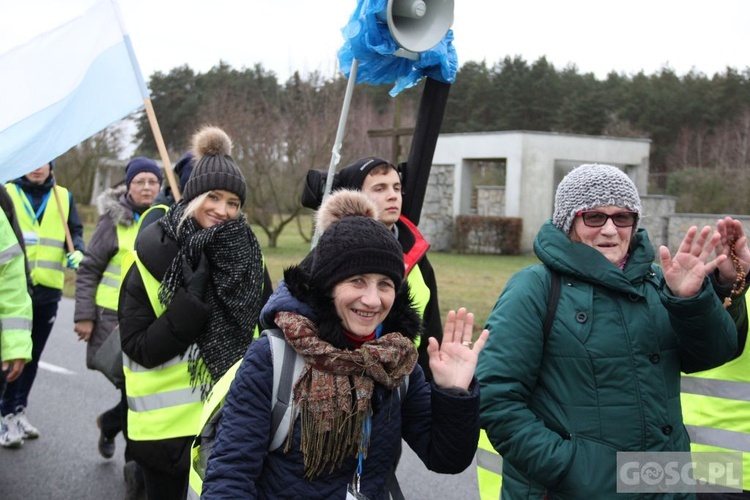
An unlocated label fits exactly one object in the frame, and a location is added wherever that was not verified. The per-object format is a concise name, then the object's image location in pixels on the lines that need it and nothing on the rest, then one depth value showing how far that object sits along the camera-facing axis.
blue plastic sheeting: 3.71
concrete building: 25.36
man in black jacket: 3.70
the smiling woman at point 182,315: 3.61
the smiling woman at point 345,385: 2.20
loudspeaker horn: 3.68
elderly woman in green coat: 2.48
